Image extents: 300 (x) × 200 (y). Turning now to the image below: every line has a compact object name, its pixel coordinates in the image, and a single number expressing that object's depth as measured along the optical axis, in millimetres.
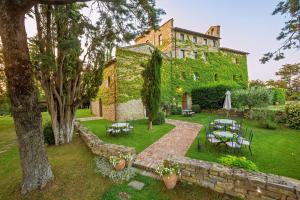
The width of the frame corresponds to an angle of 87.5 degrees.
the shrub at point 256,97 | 13508
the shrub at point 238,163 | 4151
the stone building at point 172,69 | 15570
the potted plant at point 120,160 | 5223
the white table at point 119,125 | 9547
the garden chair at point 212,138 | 6891
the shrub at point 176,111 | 19266
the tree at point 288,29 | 7945
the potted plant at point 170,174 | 4273
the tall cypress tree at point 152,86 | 11070
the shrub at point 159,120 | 13168
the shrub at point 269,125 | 11172
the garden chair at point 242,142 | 6469
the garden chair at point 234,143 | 6375
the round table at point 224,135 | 6651
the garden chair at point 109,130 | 9406
